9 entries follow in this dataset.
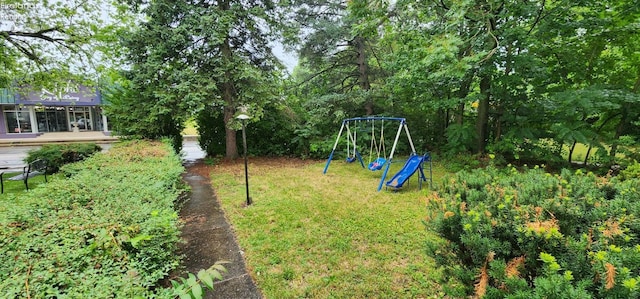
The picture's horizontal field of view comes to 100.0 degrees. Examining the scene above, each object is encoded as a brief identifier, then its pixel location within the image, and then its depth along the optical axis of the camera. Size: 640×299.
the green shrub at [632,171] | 4.63
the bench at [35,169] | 6.44
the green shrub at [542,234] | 1.07
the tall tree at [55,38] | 6.89
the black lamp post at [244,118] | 4.46
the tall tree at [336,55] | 8.94
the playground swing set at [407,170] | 5.53
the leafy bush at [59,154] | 7.71
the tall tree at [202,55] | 7.38
